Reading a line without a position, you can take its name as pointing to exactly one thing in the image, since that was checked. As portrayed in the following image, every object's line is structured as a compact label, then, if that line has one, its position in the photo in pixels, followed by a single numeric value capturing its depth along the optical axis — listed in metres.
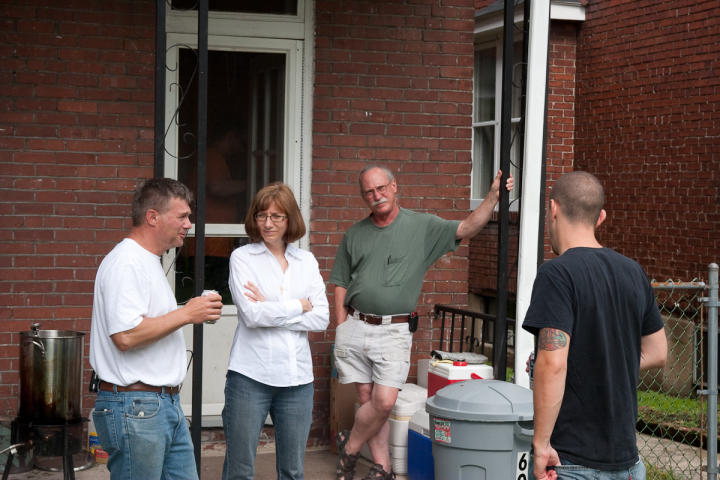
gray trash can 7.80
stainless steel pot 9.73
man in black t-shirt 5.73
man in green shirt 10.05
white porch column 9.66
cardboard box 11.80
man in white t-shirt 6.55
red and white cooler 9.95
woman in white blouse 8.24
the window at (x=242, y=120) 11.97
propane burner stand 9.58
